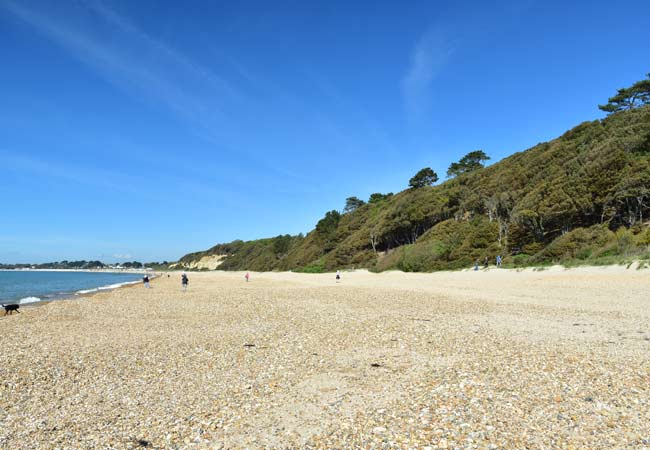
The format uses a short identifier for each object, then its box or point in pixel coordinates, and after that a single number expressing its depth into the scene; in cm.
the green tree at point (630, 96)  5541
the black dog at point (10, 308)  1925
